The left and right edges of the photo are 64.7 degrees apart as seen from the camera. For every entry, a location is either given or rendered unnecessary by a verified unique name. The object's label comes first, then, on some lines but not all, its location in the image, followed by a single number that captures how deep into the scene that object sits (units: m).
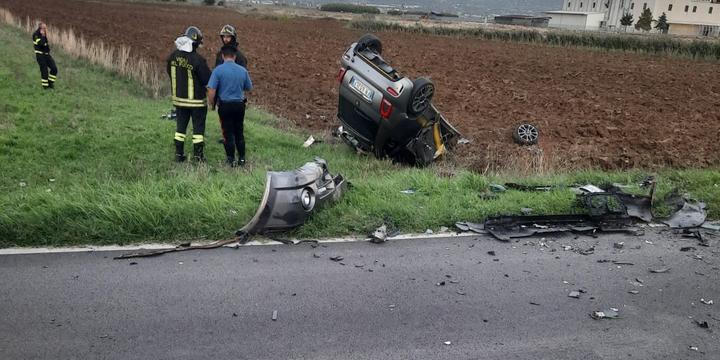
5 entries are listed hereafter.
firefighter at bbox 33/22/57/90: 12.03
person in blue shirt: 7.20
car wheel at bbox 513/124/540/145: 10.14
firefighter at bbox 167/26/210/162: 7.37
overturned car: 7.31
